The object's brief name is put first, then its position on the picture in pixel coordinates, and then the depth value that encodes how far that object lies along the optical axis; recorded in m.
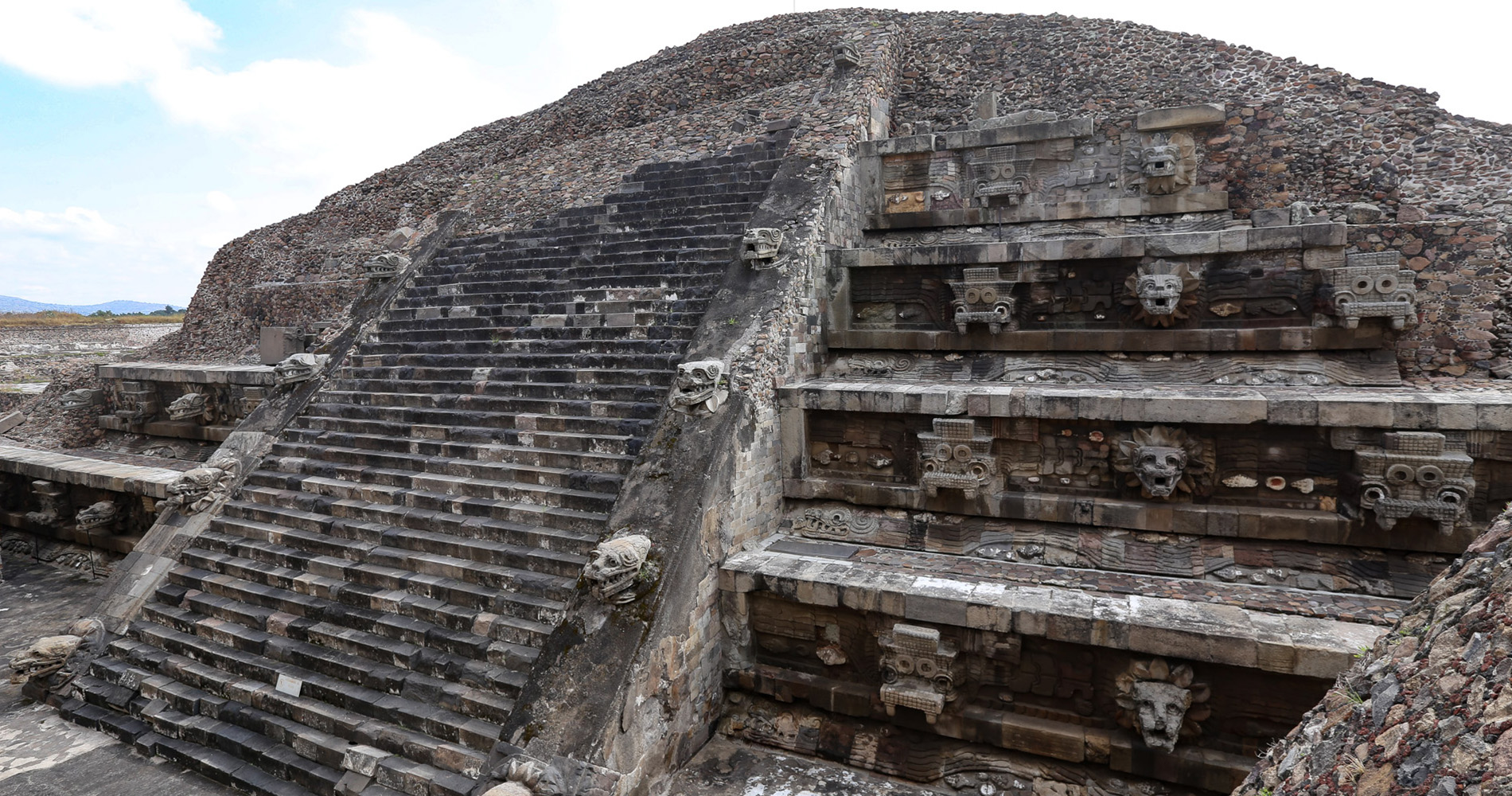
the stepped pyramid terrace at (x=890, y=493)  5.59
